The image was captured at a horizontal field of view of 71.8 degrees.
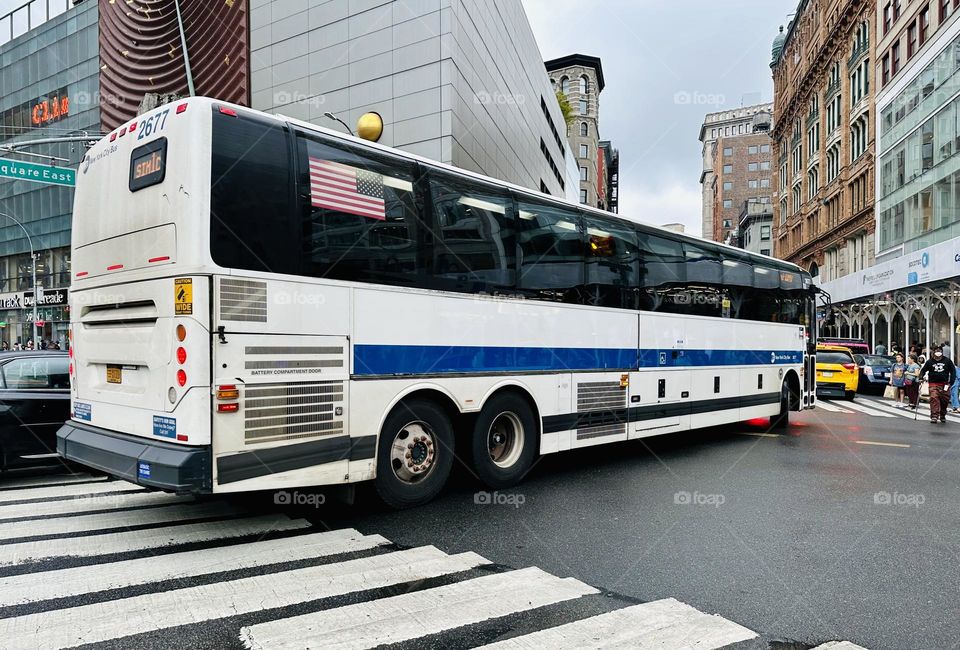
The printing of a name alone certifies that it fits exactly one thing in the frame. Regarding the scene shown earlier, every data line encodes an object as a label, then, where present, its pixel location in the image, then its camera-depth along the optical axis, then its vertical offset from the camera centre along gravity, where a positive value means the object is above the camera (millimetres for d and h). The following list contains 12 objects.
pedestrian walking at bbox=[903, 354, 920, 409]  18781 -1476
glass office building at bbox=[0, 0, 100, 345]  44406 +15051
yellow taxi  21641 -1472
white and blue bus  5129 +188
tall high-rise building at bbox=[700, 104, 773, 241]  156000 +48621
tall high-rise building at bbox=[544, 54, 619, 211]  87938 +31049
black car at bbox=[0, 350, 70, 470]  7457 -779
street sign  15875 +4075
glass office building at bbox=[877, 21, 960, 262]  30891 +9057
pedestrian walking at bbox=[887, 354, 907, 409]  20469 -1462
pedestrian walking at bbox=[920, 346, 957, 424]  15781 -1278
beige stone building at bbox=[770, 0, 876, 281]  47188 +16616
